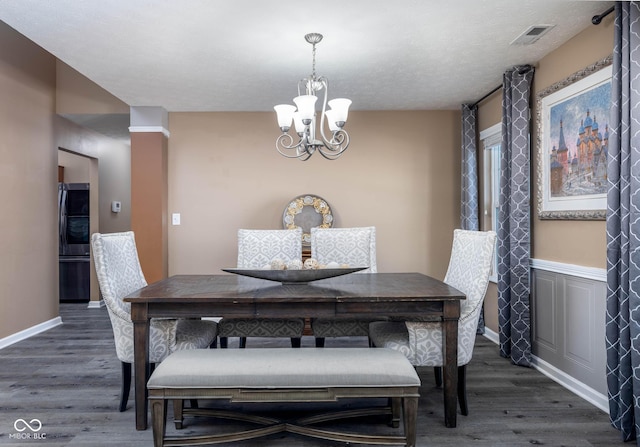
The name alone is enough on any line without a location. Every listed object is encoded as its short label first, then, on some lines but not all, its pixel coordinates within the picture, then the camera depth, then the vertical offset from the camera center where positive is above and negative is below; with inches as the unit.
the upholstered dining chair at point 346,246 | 131.6 -7.2
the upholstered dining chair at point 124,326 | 90.7 -22.7
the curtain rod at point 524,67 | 126.9 +48.4
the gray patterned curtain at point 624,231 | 81.1 -1.6
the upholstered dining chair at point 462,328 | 88.5 -23.7
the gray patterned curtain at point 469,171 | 165.0 +21.1
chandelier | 95.8 +26.6
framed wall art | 98.6 +21.0
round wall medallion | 174.6 +4.7
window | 158.4 +17.3
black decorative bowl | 91.0 -11.1
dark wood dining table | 82.7 -17.0
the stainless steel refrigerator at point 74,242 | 228.4 -9.7
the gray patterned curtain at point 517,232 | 125.6 -2.7
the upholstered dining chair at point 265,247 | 130.8 -7.4
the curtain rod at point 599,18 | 93.5 +47.6
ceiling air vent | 101.7 +48.5
